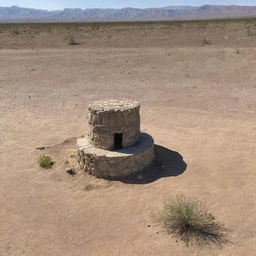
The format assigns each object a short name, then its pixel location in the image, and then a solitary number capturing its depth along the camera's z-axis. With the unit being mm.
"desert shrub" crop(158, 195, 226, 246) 5578
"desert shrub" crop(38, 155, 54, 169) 8242
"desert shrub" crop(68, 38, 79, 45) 29169
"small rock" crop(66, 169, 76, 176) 7959
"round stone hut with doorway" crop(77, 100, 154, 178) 7492
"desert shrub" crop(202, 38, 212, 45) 26716
